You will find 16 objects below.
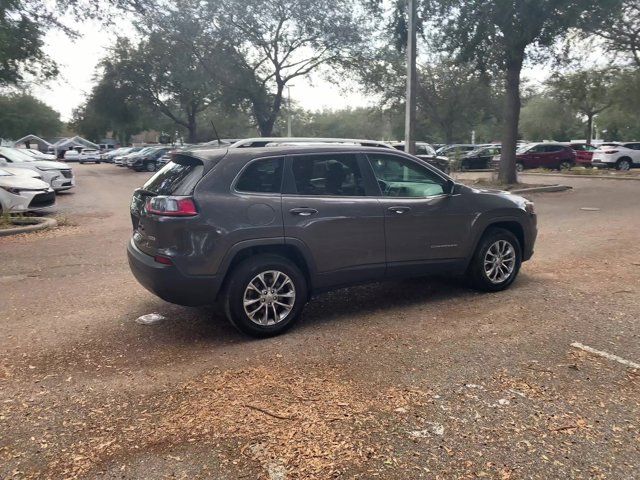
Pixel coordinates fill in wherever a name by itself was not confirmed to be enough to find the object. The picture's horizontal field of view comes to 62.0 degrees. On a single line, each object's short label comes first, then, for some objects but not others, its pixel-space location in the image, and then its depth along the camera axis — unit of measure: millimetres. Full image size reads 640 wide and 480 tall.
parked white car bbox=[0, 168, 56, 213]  11203
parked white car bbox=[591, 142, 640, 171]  28609
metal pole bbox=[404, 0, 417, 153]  14945
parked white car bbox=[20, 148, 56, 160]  19806
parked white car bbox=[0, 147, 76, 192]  16906
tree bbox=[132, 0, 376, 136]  24891
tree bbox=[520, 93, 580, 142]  56250
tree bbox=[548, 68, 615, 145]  23633
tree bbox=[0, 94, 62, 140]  56125
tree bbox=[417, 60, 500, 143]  41125
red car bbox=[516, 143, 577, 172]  29406
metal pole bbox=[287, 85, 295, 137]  33956
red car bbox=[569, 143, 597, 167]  30517
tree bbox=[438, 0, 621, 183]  14258
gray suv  4426
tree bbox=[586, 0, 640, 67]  18422
